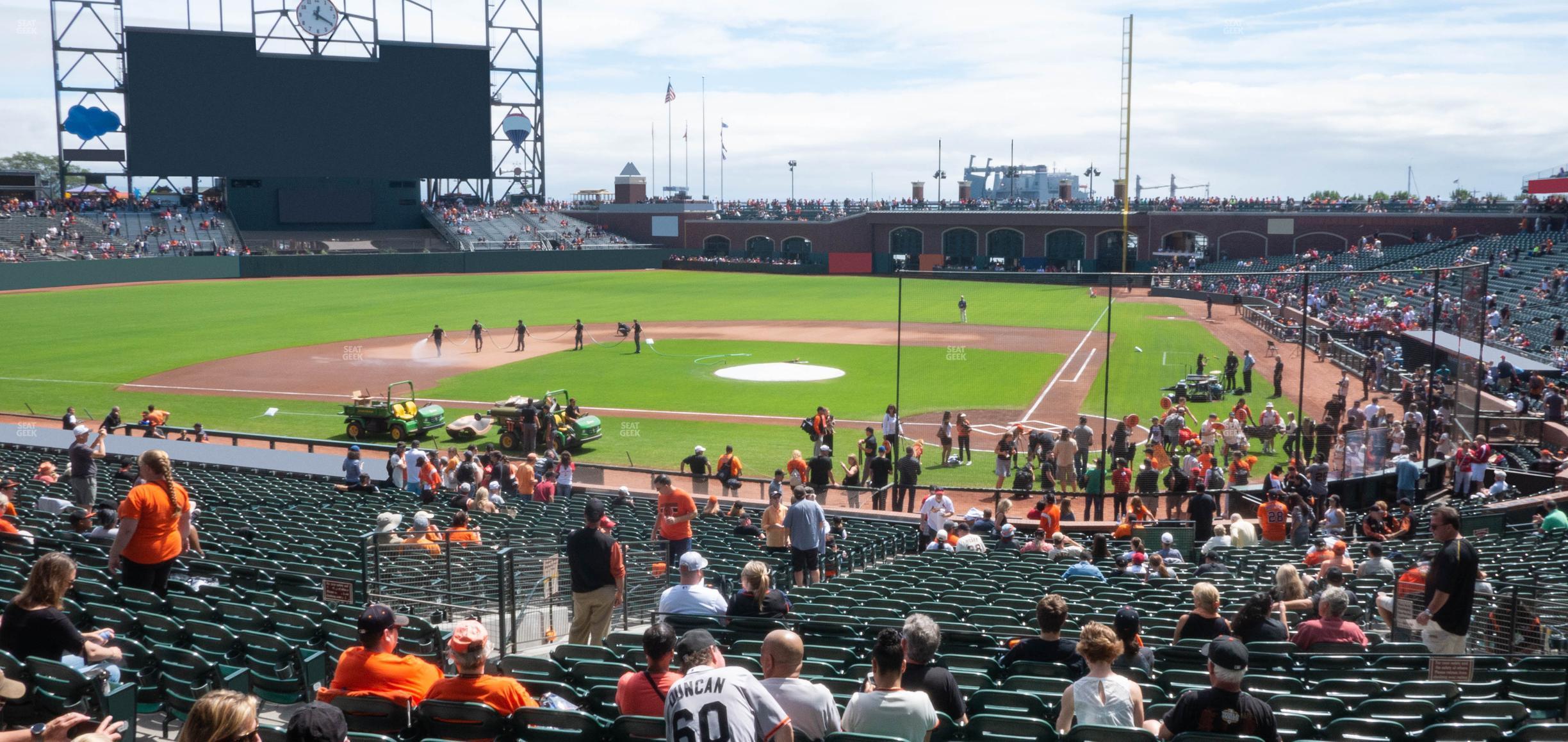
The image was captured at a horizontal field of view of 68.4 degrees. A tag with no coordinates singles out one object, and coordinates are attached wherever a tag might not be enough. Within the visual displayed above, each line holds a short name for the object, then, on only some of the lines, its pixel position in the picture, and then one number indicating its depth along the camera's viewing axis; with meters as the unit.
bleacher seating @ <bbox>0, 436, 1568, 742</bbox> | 6.93
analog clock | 84.69
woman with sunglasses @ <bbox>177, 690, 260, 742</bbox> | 4.43
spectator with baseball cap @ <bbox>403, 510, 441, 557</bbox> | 11.78
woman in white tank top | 6.05
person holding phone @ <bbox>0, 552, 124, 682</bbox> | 6.96
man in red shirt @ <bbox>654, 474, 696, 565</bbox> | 14.11
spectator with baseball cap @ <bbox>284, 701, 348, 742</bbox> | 4.85
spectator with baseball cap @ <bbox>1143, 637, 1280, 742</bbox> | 5.78
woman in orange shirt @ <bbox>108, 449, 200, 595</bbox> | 9.17
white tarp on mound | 39.62
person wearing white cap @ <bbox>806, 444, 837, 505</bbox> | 22.41
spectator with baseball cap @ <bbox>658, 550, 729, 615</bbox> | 9.10
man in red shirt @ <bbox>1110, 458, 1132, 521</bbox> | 21.92
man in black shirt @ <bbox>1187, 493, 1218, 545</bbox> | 18.31
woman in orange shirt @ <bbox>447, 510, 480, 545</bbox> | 12.70
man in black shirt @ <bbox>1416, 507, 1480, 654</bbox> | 9.15
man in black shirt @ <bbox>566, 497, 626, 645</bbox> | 9.98
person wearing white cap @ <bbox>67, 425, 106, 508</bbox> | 16.05
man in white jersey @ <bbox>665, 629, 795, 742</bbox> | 5.19
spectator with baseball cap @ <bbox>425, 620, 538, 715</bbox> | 6.29
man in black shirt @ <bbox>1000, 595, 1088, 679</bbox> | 7.41
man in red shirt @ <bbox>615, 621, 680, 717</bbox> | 6.23
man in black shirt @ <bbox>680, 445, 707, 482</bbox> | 23.14
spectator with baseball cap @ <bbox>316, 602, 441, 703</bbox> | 6.56
